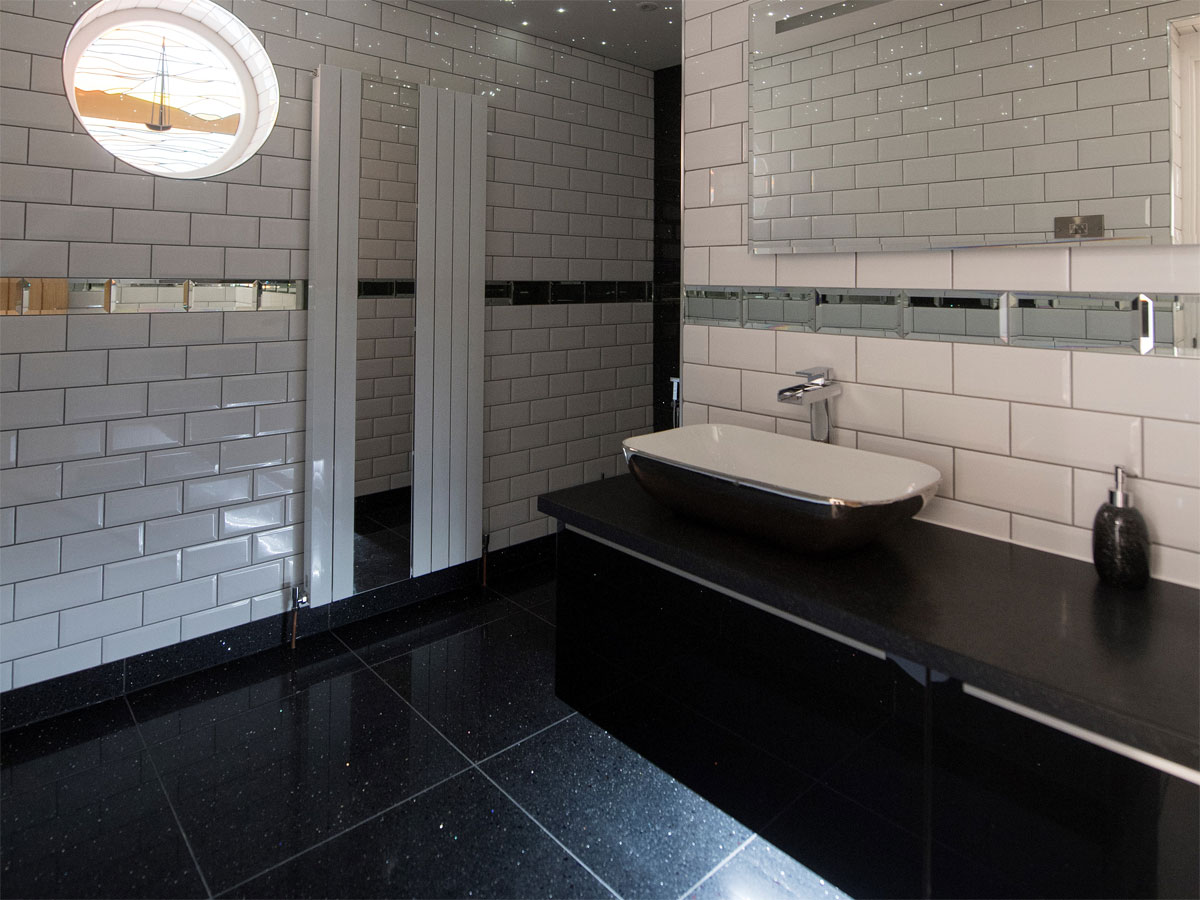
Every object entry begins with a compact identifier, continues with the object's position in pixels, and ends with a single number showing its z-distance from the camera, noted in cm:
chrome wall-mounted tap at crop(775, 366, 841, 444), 184
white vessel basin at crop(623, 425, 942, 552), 139
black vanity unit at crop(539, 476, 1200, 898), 101
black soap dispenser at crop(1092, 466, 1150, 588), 133
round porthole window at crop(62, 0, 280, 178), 243
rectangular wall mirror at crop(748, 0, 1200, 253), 137
